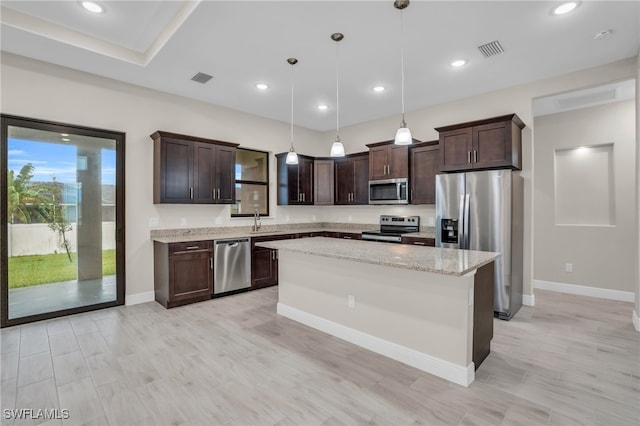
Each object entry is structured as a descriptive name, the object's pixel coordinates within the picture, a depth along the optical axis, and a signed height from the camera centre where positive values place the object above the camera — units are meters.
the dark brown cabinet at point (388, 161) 5.14 +0.92
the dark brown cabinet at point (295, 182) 5.96 +0.64
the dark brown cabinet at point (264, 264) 5.02 -0.86
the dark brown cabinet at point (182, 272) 4.11 -0.81
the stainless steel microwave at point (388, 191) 5.14 +0.39
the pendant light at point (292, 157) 3.60 +0.68
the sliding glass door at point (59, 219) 3.50 -0.05
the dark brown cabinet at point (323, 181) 6.32 +0.68
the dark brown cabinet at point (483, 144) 3.82 +0.91
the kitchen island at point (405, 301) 2.35 -0.80
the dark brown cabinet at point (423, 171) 4.84 +0.69
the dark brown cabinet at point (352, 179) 5.88 +0.69
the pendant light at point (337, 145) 3.01 +0.74
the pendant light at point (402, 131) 2.55 +0.75
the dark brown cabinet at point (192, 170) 4.30 +0.68
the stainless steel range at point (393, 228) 5.10 -0.27
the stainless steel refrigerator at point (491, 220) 3.69 -0.10
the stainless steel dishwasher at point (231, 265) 4.57 -0.79
